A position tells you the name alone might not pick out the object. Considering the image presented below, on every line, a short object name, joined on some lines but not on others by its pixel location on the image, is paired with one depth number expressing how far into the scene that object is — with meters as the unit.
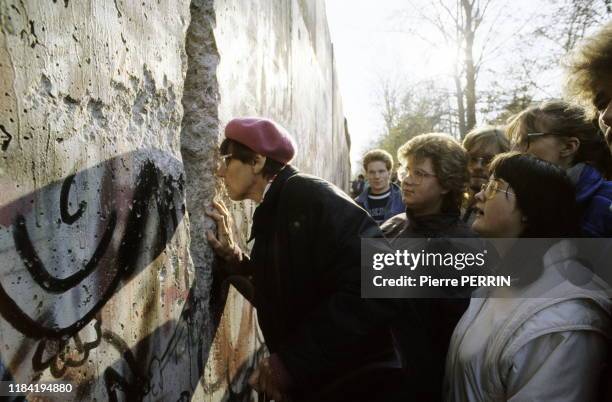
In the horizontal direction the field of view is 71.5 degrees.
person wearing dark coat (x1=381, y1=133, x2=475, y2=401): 1.81
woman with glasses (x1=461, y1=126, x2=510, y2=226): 2.73
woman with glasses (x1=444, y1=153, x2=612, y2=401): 1.24
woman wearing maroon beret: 1.43
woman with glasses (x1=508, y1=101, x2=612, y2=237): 1.65
